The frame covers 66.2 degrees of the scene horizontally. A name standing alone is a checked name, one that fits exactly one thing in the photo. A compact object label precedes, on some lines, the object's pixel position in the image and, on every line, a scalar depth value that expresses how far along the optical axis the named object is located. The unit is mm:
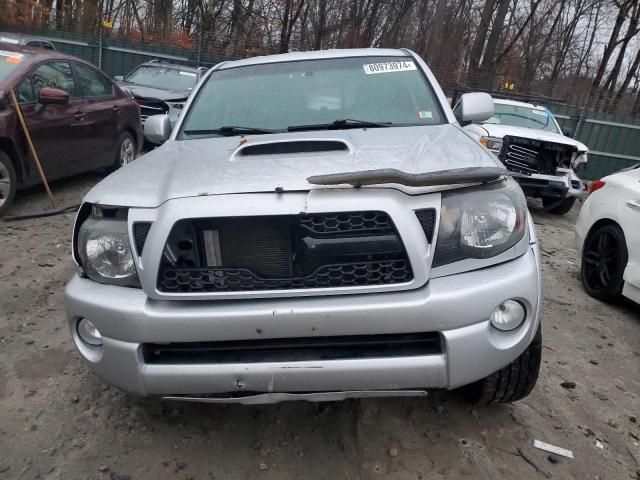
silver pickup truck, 1808
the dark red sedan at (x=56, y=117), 4945
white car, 3746
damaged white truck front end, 7078
